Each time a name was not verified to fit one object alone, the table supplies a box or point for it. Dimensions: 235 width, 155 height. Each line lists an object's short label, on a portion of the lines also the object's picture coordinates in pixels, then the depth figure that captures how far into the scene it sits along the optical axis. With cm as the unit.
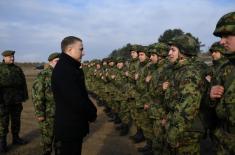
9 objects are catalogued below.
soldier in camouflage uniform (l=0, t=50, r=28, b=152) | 495
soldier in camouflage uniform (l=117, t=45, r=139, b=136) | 528
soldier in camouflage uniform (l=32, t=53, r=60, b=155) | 390
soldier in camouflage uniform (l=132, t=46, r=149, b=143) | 467
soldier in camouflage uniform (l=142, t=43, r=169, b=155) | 365
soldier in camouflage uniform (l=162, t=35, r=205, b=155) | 260
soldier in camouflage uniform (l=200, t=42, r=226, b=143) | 226
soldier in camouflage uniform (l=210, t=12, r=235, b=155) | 206
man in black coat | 262
